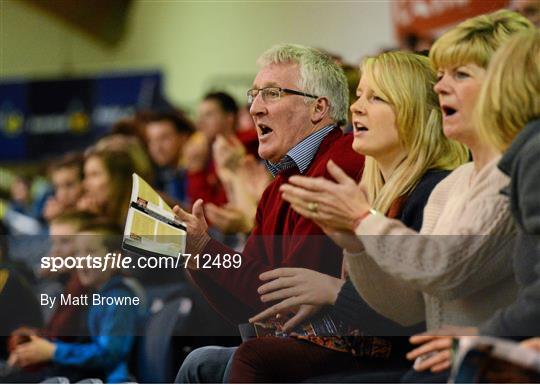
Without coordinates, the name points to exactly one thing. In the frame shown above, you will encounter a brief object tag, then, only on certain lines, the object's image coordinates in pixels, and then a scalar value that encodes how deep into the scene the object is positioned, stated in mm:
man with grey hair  5516
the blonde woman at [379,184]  5016
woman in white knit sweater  4523
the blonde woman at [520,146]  4266
